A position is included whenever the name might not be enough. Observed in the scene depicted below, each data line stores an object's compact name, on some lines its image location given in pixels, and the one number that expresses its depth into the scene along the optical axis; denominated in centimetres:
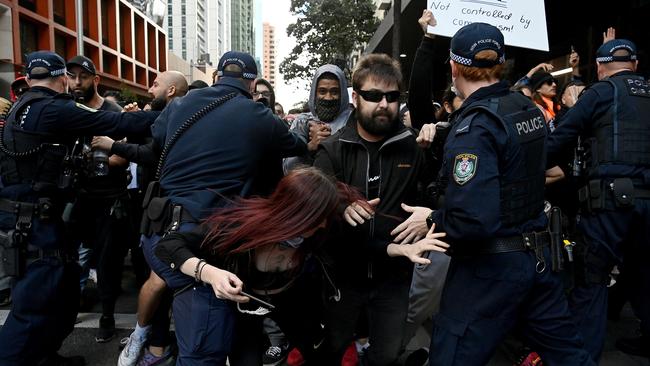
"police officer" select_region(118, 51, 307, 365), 233
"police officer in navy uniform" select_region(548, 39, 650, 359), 296
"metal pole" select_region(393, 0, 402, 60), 913
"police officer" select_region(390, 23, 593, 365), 211
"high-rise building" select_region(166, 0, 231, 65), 11012
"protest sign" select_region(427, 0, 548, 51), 343
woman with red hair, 208
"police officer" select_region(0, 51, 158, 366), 300
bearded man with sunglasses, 288
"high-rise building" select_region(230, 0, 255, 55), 17075
